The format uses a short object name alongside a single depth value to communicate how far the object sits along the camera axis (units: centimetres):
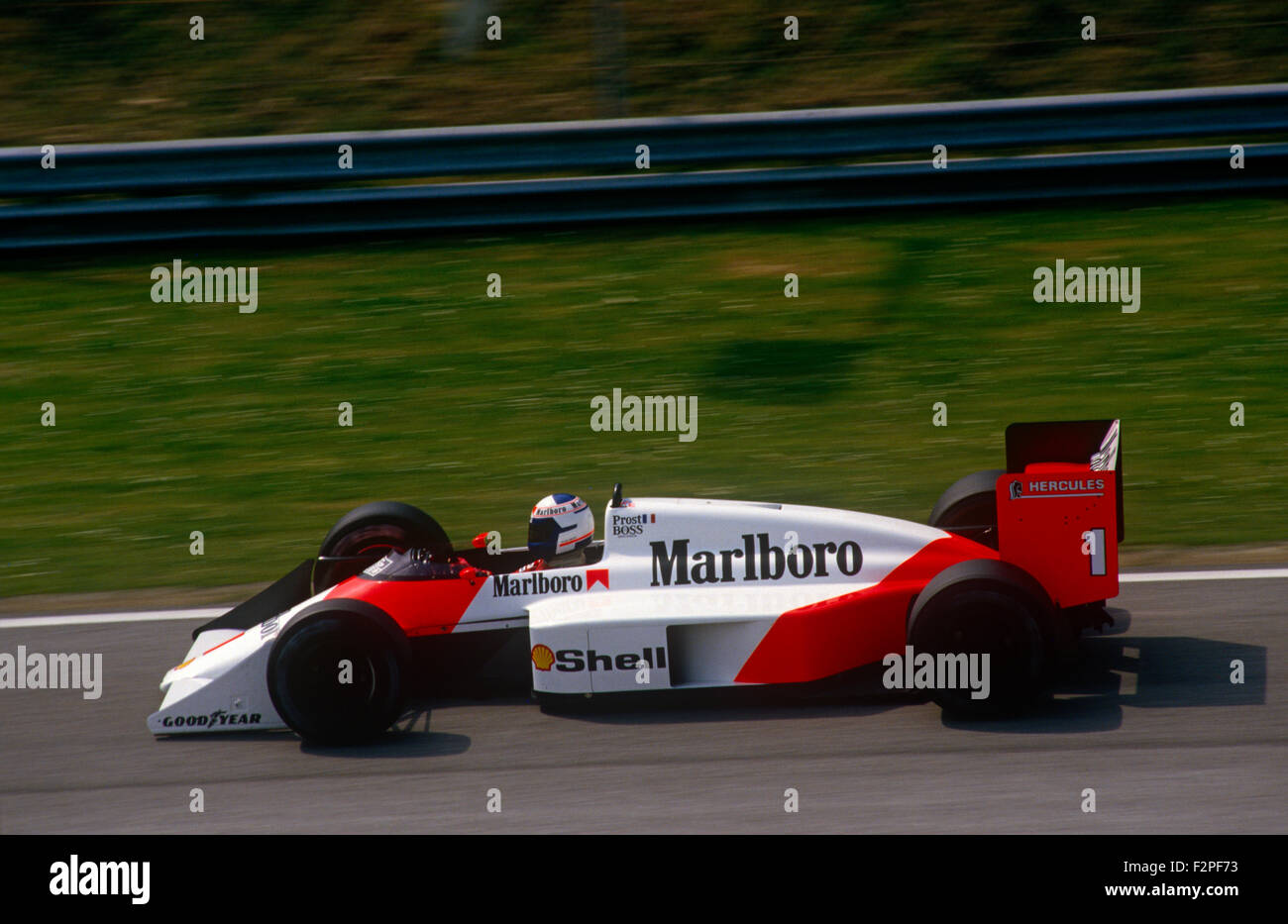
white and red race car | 1146
